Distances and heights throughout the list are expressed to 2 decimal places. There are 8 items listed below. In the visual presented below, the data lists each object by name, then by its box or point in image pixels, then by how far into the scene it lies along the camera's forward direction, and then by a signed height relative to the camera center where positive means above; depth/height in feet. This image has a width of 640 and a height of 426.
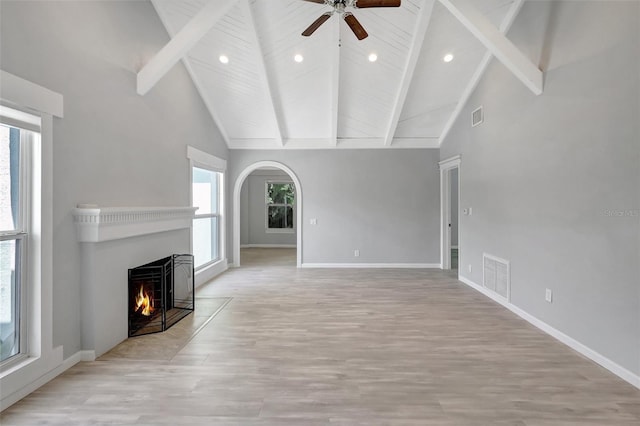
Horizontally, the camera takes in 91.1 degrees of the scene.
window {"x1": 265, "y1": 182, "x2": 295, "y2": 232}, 33.71 +0.74
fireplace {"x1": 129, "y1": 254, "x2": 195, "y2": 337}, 10.64 -3.08
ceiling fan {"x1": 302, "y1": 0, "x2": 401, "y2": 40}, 8.63 +6.00
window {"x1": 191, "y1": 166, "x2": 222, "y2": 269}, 17.39 -0.12
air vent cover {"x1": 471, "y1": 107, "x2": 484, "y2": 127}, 15.46 +4.87
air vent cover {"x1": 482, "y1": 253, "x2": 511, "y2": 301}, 13.40 -2.84
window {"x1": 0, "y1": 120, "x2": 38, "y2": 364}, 7.05 -0.46
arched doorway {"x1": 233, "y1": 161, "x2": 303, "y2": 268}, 21.54 +0.86
